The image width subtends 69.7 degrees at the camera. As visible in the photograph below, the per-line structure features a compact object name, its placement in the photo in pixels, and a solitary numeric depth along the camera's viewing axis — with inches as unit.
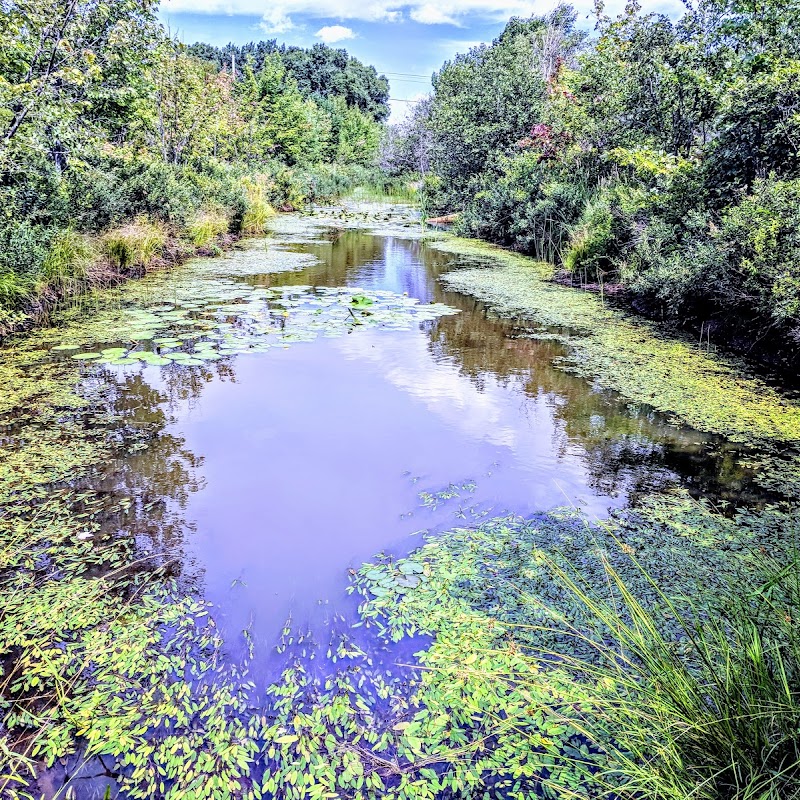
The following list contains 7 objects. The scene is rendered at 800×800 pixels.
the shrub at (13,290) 186.1
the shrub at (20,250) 190.2
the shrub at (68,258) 225.1
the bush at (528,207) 385.1
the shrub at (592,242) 301.7
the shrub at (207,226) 370.6
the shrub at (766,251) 169.3
